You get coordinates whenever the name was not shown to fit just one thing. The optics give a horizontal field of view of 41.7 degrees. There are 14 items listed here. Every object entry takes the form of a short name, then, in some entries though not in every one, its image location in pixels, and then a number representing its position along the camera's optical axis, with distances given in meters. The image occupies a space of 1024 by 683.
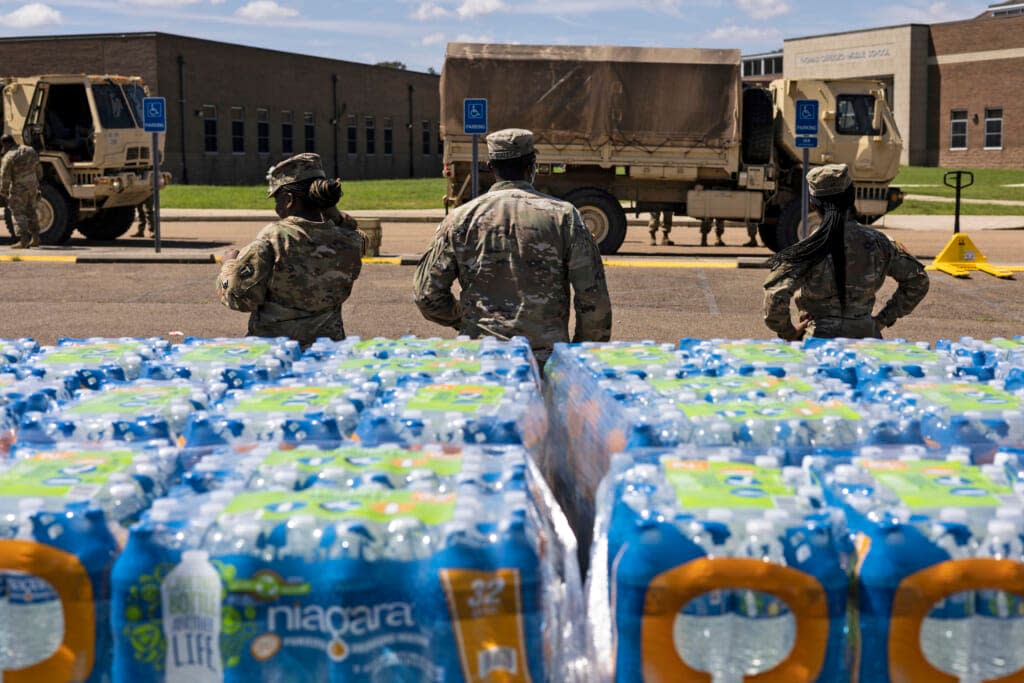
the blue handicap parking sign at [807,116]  17.38
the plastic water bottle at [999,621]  2.16
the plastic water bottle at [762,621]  2.13
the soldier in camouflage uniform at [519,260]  5.42
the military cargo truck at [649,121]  21.22
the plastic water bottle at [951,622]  2.16
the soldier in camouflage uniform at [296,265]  5.59
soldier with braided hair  5.76
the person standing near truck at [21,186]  20.81
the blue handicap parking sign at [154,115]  19.91
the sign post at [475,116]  19.03
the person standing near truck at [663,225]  23.28
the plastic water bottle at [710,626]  2.13
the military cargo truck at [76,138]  22.28
